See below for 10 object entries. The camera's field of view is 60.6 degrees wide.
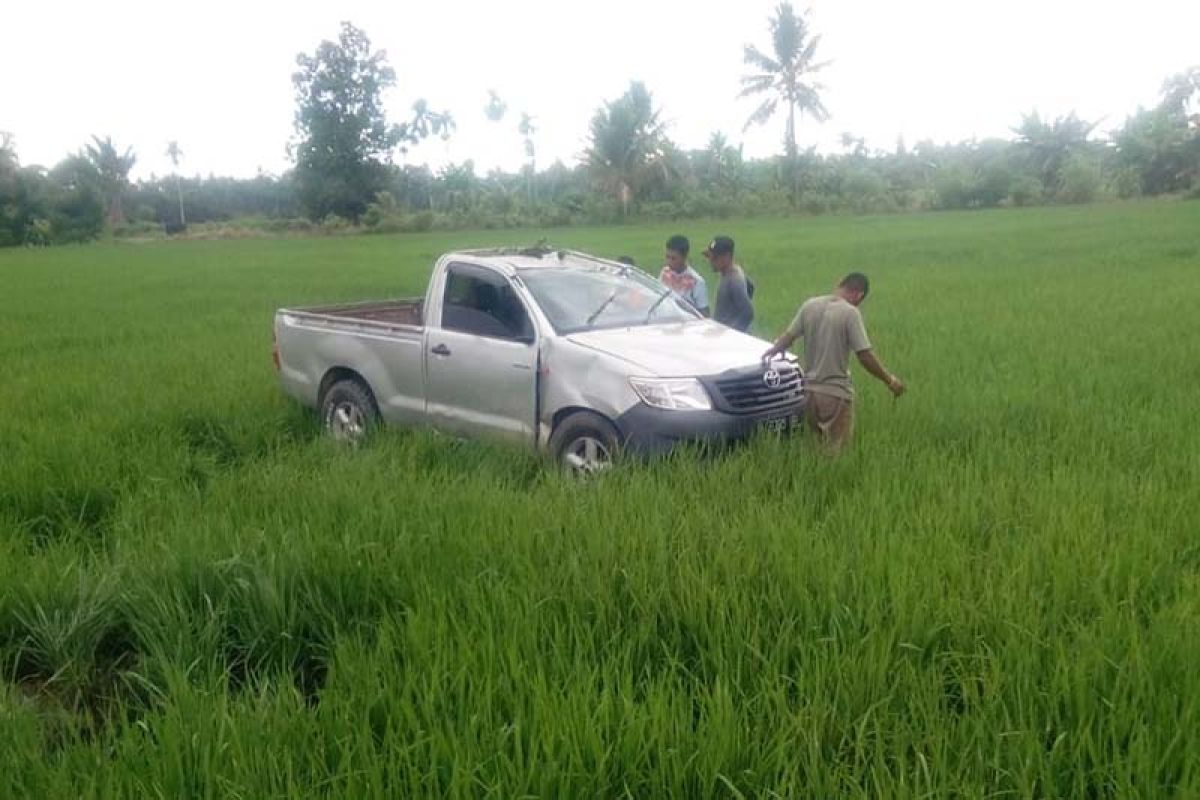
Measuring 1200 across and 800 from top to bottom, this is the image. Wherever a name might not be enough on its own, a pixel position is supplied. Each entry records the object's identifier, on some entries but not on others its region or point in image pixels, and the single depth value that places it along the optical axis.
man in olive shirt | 6.38
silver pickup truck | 6.12
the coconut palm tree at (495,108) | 88.94
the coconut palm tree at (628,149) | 58.12
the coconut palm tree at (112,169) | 77.56
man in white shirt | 8.83
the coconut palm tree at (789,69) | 62.03
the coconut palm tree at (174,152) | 101.74
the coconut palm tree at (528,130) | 82.25
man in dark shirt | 8.52
